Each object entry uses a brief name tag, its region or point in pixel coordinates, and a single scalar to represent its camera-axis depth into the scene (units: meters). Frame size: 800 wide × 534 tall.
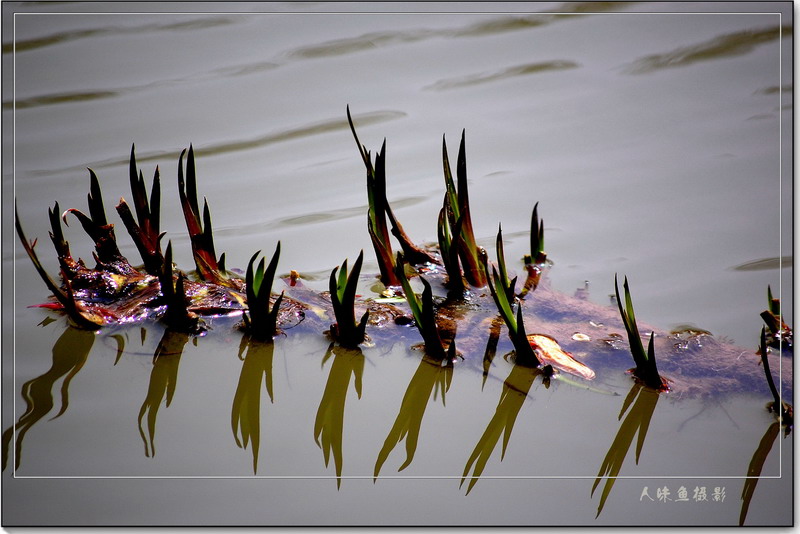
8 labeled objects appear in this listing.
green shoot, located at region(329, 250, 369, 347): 3.98
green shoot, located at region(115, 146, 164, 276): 4.52
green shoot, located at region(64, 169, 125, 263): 4.61
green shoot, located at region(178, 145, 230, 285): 4.68
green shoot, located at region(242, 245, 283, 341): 4.02
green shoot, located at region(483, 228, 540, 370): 3.99
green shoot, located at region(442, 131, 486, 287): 4.47
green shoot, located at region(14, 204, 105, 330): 4.01
